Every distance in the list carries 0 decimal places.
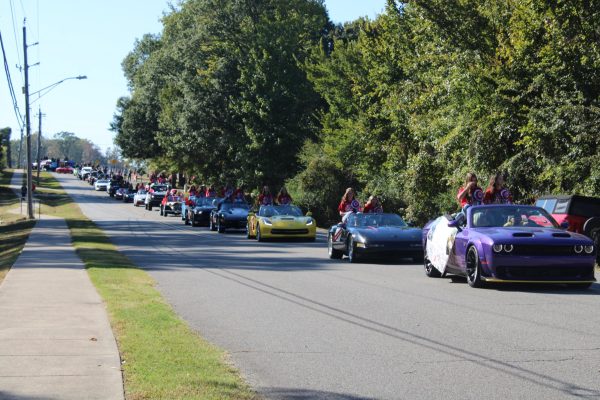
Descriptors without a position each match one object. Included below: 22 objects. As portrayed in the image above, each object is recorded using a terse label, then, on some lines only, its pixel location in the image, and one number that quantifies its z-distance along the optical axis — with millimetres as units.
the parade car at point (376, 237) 21031
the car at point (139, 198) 73175
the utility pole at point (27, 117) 49256
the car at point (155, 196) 67375
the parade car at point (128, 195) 82500
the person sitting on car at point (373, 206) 24881
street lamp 86938
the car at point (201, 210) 42500
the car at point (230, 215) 37281
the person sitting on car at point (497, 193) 19359
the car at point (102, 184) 103812
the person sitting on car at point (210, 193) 47994
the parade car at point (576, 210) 20125
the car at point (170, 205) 57406
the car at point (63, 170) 161750
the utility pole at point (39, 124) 86731
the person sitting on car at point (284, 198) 35344
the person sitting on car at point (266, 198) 36125
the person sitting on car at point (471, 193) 19234
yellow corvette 30422
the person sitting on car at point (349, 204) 26250
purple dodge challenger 14141
